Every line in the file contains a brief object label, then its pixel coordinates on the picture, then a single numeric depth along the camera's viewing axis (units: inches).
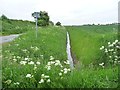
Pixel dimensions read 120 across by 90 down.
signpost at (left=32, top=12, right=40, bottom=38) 307.9
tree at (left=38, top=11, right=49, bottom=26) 1101.9
